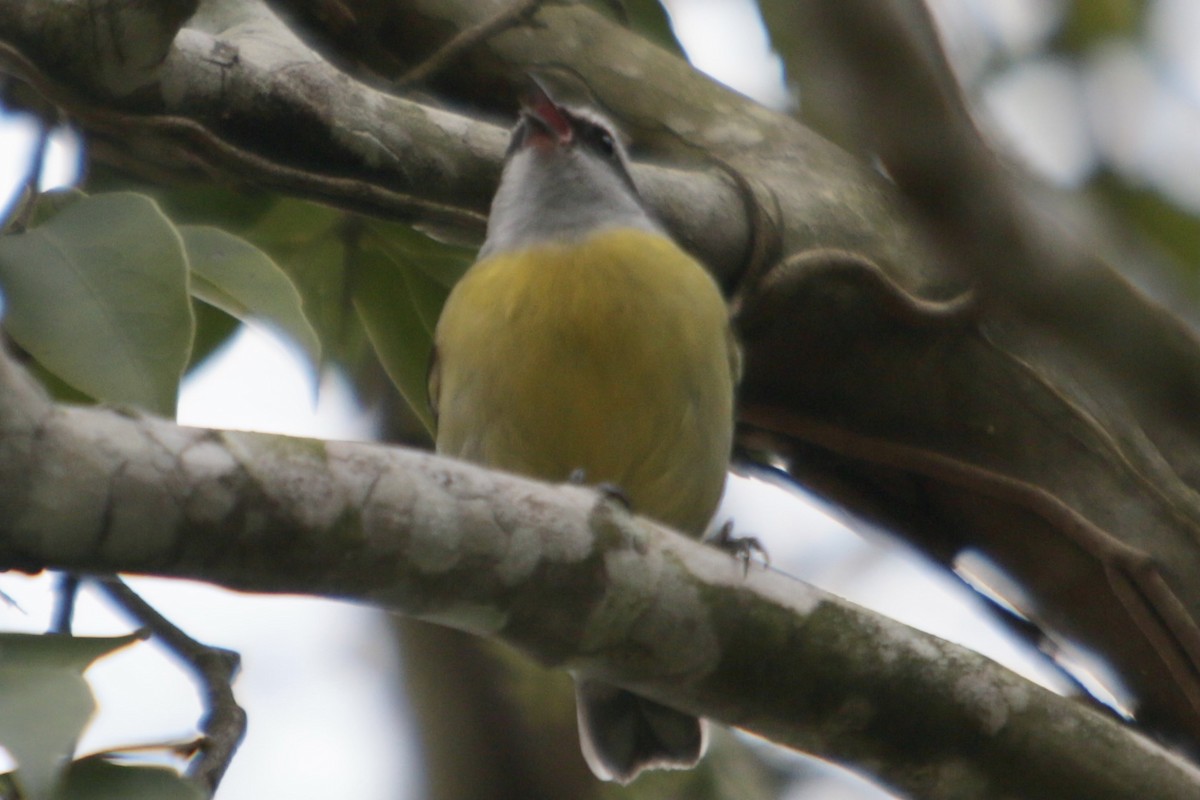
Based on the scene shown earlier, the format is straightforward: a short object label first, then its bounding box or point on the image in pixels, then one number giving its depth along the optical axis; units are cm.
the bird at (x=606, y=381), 604
